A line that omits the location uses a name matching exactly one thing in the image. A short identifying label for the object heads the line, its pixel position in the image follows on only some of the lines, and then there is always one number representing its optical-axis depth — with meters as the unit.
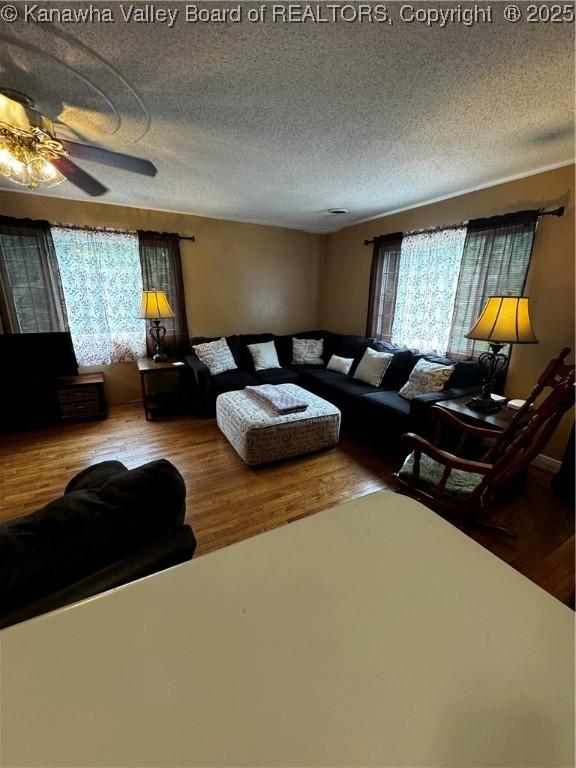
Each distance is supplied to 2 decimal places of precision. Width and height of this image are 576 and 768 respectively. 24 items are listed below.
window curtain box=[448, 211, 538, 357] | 2.62
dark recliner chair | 0.71
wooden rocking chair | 1.45
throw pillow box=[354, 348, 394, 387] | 3.52
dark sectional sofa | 2.84
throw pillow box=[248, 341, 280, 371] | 4.22
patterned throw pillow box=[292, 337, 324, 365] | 4.54
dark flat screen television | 3.16
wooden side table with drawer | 3.39
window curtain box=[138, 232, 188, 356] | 3.75
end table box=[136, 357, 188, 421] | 3.64
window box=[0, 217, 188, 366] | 3.22
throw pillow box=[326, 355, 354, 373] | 4.05
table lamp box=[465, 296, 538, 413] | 2.18
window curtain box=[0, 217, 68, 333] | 3.15
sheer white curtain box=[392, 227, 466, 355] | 3.19
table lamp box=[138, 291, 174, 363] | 3.51
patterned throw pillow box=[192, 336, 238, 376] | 3.90
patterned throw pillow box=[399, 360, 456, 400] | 2.88
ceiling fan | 1.53
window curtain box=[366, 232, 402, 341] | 3.76
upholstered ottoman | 2.64
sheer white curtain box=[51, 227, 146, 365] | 3.44
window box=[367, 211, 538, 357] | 2.71
